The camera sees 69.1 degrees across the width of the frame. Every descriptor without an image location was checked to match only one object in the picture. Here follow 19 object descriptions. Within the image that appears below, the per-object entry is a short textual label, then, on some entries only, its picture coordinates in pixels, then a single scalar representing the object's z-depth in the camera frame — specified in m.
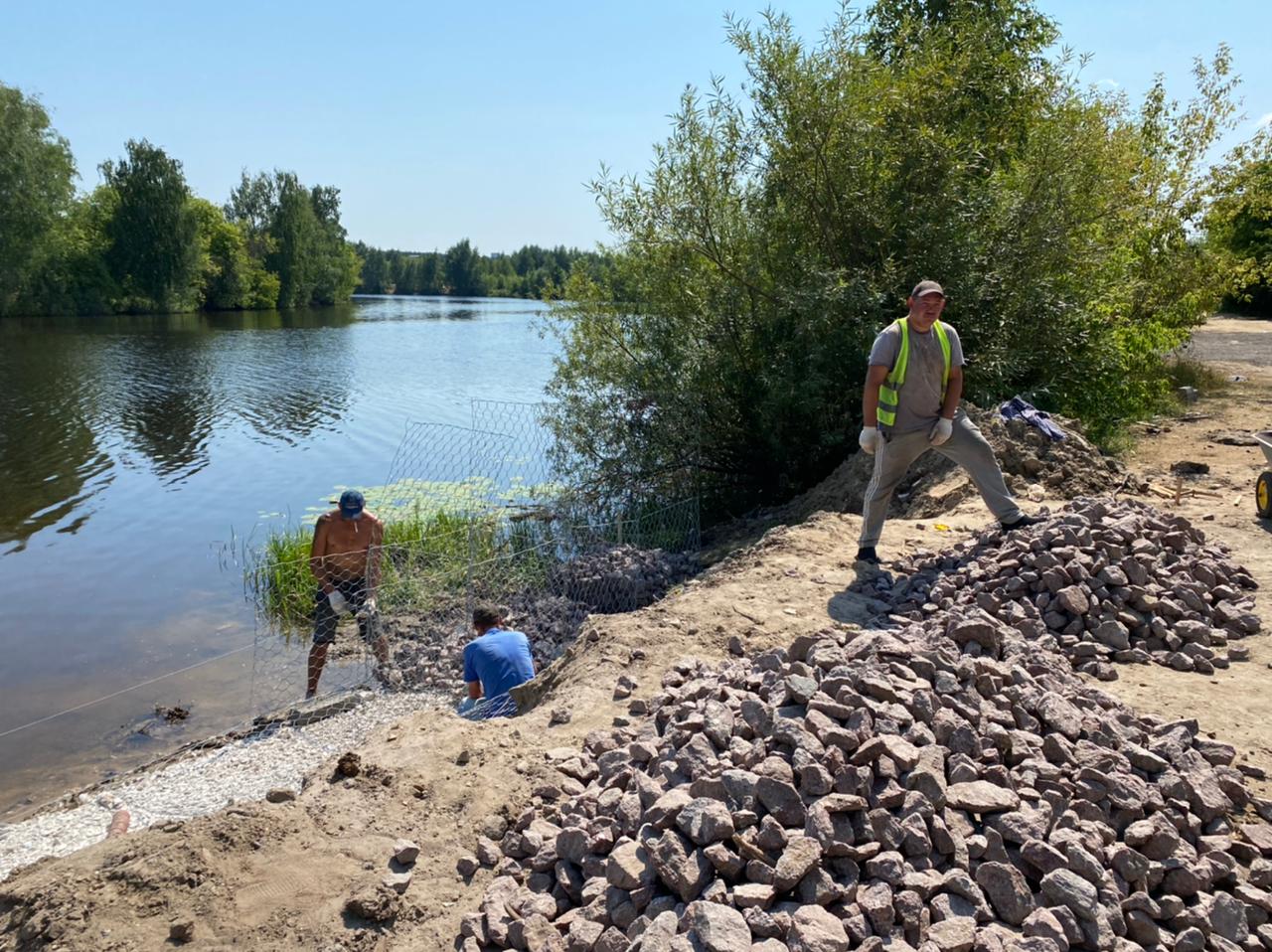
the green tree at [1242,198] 17.03
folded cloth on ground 9.03
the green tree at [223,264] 66.69
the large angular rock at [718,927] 2.81
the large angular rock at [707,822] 3.20
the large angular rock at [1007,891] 3.08
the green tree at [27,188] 47.09
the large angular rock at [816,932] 2.84
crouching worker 6.40
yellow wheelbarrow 7.54
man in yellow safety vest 6.42
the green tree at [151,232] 58.78
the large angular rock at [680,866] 3.10
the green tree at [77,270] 52.00
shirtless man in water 8.02
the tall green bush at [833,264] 10.44
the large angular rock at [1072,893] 3.06
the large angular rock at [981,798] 3.38
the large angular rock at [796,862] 3.07
